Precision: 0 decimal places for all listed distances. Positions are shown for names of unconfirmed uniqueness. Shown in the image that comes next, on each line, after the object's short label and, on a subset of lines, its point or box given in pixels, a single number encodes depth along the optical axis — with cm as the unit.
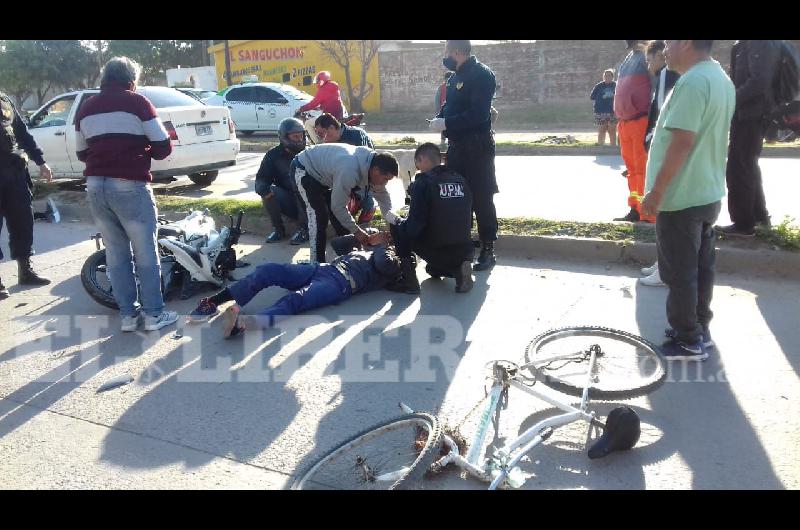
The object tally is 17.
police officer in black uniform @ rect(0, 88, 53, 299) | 619
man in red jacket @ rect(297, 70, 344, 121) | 1123
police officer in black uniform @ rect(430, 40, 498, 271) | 591
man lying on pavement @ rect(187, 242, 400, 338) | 497
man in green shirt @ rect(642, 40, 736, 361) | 372
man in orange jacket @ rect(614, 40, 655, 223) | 663
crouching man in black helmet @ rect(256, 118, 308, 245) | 754
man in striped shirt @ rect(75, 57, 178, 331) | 468
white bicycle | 286
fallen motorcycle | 567
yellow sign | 3048
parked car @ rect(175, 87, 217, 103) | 2198
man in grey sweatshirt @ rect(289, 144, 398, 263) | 558
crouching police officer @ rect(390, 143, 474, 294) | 552
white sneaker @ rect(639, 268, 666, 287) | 552
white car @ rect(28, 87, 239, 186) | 1053
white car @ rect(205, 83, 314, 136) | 2127
